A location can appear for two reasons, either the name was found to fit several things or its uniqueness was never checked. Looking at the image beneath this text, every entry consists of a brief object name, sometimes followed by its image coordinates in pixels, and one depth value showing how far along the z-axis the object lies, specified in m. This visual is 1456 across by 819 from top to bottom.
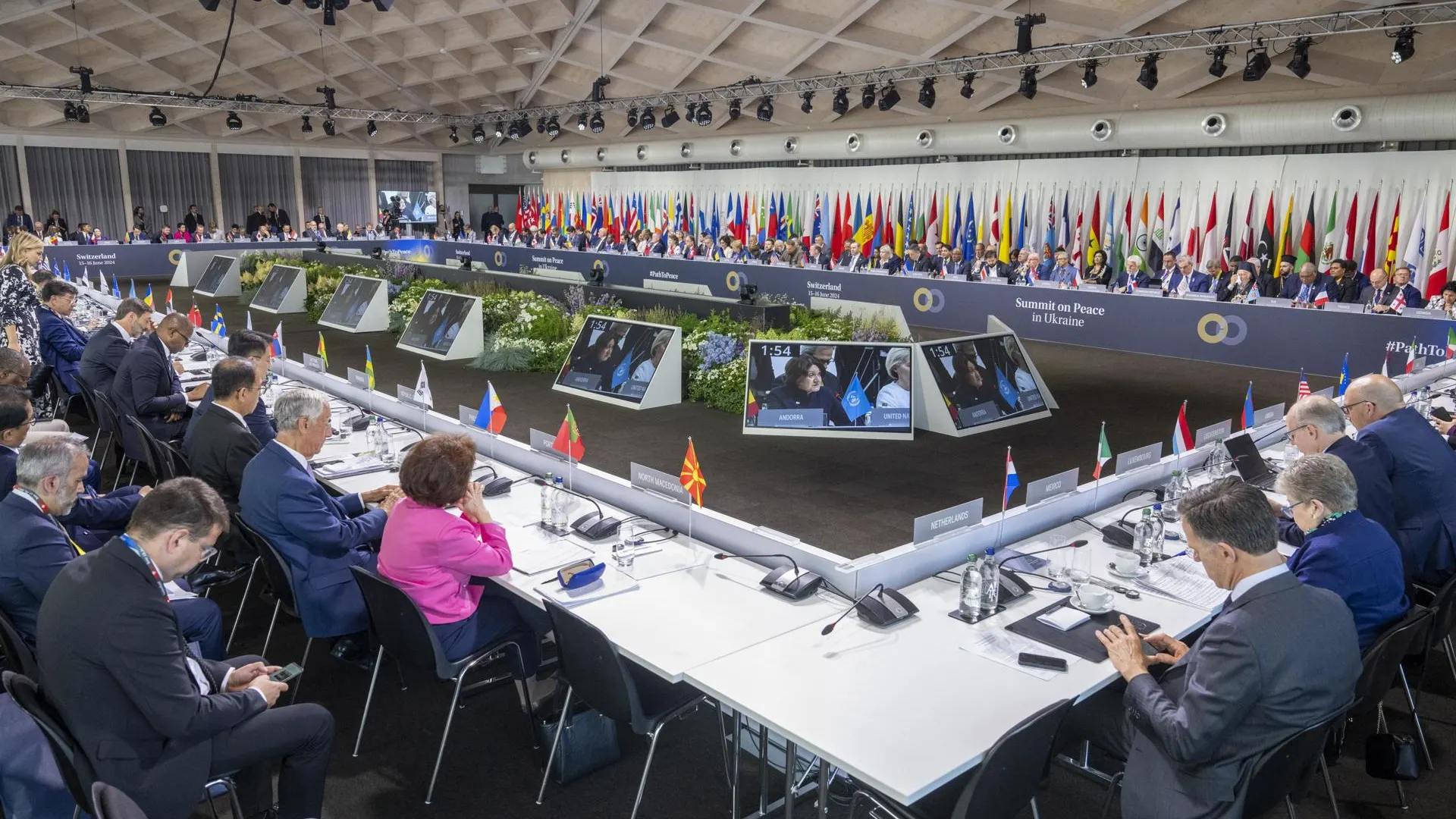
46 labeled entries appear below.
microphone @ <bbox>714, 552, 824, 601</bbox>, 3.21
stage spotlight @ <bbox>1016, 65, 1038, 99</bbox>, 13.21
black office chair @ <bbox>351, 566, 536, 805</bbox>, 3.06
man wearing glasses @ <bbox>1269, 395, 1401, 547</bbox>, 3.76
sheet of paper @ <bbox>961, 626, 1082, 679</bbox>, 2.79
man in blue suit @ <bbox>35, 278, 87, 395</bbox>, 7.02
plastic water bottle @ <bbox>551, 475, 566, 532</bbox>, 3.89
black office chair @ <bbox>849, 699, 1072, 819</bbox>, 2.14
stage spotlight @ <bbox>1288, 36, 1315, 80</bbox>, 10.79
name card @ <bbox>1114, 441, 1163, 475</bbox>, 4.36
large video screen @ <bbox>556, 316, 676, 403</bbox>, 8.85
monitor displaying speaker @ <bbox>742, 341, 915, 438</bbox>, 7.66
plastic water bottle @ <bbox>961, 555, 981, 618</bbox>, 3.06
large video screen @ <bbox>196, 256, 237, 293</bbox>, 17.33
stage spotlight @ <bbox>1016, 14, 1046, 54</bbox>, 11.95
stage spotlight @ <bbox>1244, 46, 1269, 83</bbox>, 11.01
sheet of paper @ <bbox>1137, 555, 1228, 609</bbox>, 3.20
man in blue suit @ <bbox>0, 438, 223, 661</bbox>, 2.85
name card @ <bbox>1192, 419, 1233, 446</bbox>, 4.84
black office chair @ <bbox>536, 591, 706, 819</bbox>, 2.75
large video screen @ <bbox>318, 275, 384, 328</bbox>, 13.41
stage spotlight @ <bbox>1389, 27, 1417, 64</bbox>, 10.09
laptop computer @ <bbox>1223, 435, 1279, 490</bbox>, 4.63
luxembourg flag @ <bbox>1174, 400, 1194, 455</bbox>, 4.37
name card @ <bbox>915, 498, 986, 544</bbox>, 3.41
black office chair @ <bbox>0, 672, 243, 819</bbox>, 2.16
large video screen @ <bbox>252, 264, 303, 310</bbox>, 15.31
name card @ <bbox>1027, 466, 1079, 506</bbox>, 3.87
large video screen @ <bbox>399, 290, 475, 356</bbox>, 11.37
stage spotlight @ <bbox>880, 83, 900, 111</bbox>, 15.18
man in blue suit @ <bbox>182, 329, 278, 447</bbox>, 4.83
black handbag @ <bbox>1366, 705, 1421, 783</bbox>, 3.06
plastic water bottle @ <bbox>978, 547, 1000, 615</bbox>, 3.12
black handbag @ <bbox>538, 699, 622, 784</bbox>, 3.23
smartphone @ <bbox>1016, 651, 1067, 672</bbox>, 2.70
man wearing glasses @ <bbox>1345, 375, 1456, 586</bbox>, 3.82
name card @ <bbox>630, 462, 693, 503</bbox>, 3.88
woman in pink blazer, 3.13
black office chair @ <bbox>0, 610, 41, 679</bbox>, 2.67
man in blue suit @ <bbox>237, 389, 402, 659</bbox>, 3.48
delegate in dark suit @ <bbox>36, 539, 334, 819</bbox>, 2.21
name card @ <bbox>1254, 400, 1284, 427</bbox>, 5.45
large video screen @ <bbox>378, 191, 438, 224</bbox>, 28.95
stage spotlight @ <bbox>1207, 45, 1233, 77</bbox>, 11.57
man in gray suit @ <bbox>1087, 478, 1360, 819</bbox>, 2.21
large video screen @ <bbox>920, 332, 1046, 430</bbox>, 7.84
